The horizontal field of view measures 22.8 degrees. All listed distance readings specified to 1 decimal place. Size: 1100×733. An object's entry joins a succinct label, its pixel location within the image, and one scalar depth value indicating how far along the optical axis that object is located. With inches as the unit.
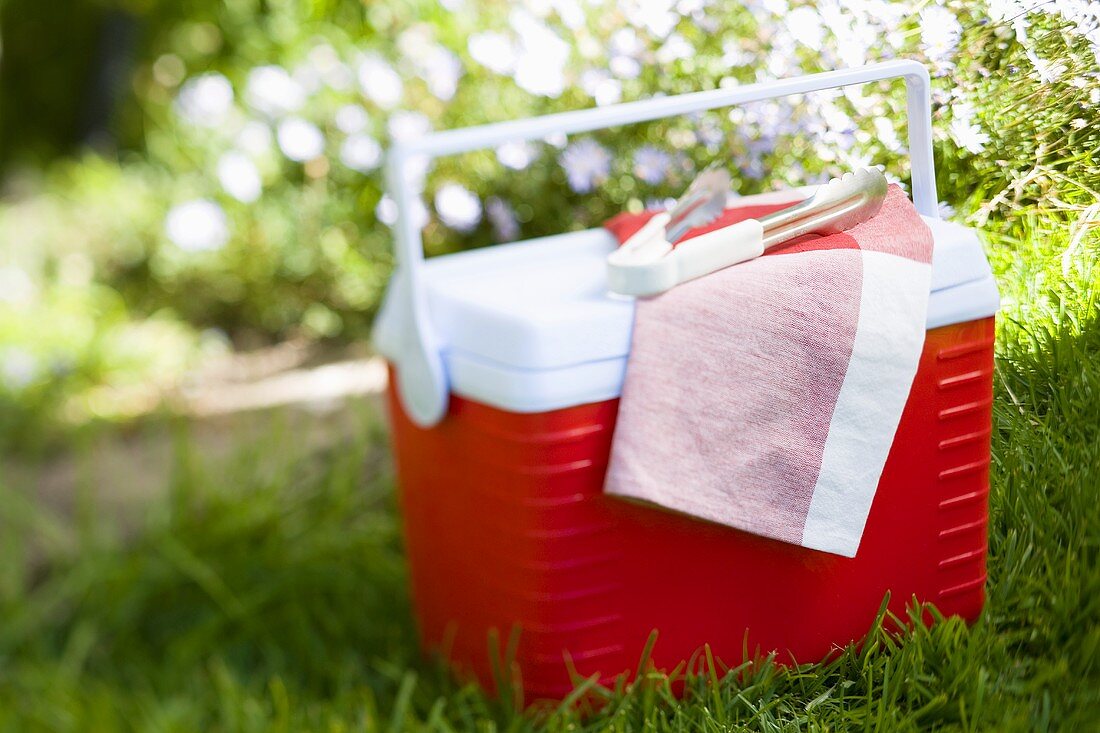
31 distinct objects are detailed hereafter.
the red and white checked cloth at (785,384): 75.6
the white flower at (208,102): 185.1
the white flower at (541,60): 113.7
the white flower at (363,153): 148.9
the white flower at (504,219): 120.8
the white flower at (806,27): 78.9
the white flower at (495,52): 125.8
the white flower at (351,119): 152.5
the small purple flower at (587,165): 105.0
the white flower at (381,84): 147.3
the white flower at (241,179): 167.4
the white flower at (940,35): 74.3
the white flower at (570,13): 115.1
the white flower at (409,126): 140.1
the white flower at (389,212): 126.9
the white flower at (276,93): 166.3
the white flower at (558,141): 111.5
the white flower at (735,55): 84.8
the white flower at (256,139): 173.2
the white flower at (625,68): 101.3
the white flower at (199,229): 167.8
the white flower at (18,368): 154.6
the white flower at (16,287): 182.8
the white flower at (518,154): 118.5
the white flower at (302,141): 157.1
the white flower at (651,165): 95.2
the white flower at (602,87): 103.0
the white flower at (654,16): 97.5
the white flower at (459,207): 124.5
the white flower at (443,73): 135.7
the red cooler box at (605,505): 76.0
